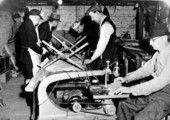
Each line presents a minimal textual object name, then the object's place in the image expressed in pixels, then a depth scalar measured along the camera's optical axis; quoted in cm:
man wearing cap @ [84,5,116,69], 379
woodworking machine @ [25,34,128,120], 283
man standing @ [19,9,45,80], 432
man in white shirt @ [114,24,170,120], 259
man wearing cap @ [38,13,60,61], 516
